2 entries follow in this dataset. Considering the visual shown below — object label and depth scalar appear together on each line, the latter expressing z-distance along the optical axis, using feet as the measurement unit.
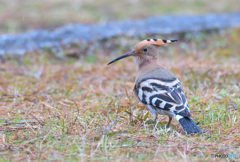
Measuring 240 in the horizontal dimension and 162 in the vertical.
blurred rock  42.14
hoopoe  20.63
